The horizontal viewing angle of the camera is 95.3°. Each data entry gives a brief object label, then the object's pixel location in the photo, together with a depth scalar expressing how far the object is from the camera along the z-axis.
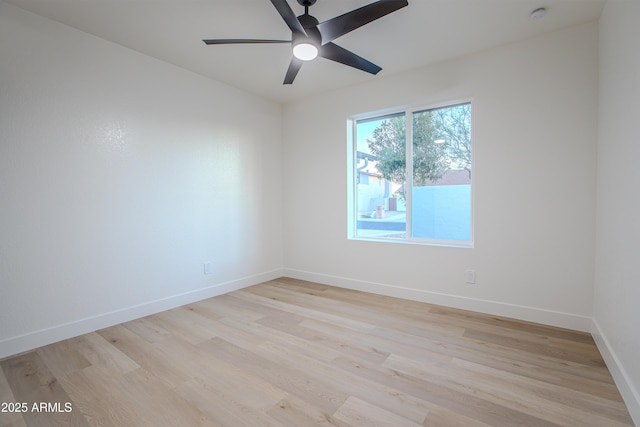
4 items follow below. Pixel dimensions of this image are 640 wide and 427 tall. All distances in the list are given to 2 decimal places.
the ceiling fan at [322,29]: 1.70
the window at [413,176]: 3.07
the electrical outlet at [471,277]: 2.89
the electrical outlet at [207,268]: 3.40
